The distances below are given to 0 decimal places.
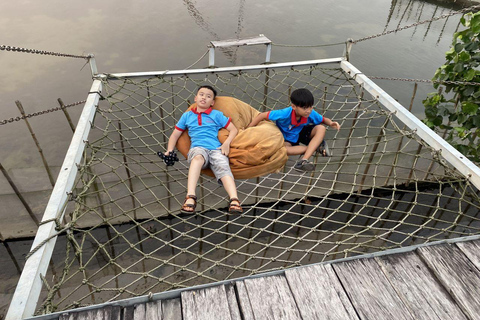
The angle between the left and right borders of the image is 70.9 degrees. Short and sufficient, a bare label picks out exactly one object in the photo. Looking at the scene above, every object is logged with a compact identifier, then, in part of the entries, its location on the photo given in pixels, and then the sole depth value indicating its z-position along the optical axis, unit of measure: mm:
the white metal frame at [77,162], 1218
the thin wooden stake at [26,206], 2637
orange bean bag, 2129
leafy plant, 2542
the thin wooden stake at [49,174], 2590
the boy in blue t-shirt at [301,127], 2180
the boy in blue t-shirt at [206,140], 1963
